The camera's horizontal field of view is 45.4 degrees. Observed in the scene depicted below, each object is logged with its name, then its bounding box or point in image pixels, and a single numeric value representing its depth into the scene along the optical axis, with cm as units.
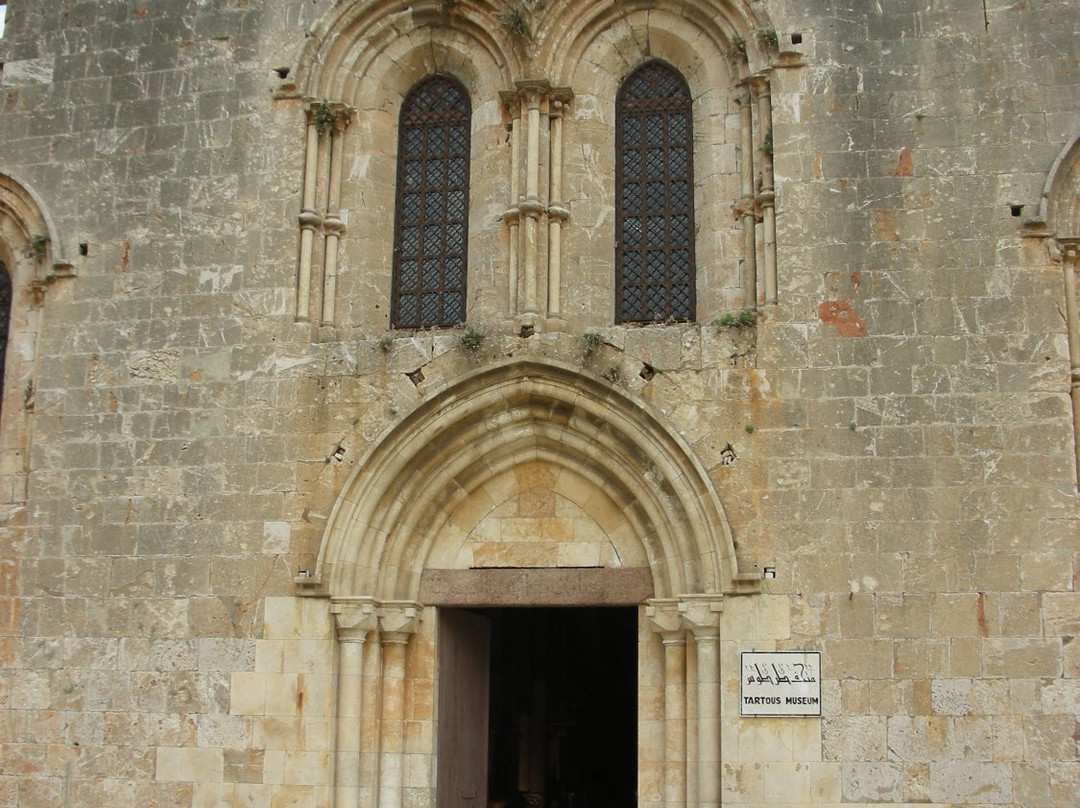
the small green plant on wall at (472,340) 1080
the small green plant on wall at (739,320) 1042
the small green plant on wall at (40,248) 1181
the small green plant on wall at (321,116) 1157
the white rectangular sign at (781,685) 968
